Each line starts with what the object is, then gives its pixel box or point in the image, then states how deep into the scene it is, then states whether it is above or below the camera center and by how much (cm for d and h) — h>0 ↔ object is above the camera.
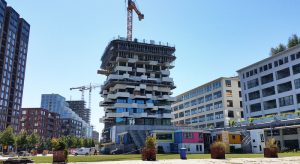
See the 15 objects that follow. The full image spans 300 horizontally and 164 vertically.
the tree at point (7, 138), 7072 -435
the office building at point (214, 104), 8731 +766
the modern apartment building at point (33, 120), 13903 +205
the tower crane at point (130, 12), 10828 +5270
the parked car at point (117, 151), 5905 -708
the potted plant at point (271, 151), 2865 -352
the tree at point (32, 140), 8323 -593
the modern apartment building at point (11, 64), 11491 +3112
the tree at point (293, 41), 8137 +2838
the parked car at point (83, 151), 5983 -718
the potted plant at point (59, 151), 2280 -269
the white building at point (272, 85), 6210 +1093
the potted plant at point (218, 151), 2740 -333
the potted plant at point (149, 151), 2595 -312
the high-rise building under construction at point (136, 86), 8178 +1374
